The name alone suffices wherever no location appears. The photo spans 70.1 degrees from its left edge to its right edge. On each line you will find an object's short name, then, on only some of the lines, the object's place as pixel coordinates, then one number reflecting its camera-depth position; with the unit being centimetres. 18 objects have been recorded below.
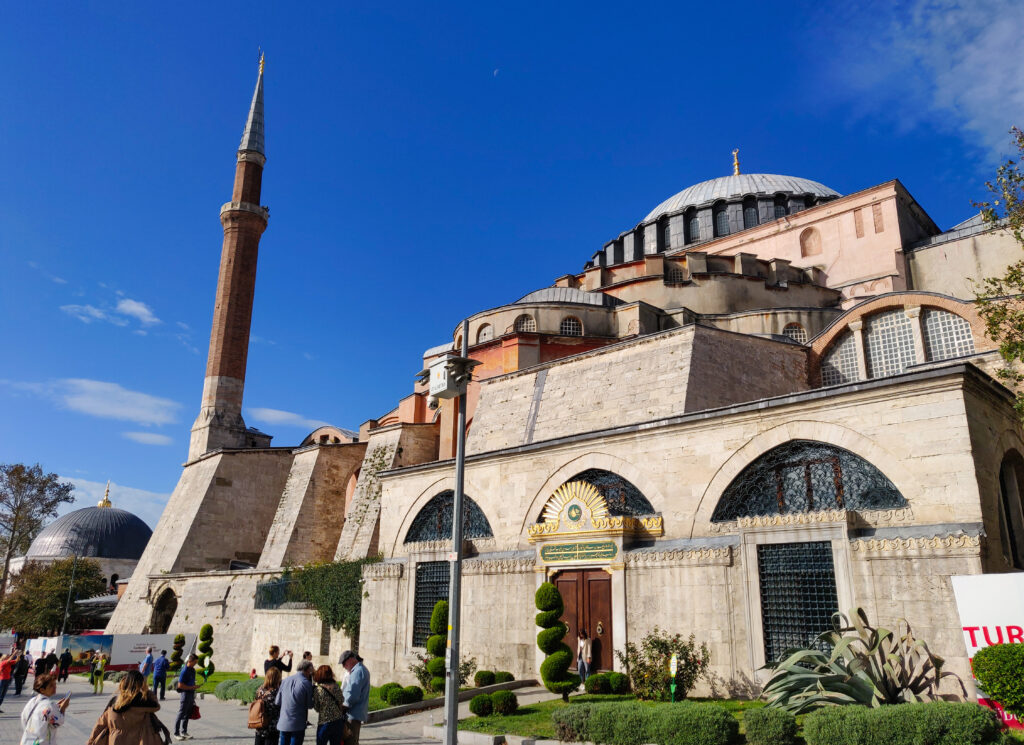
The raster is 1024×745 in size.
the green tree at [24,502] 3722
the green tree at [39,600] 3888
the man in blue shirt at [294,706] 677
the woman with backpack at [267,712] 720
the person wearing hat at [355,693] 753
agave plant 822
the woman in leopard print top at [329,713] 698
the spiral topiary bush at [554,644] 1135
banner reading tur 774
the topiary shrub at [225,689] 1501
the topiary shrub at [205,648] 2105
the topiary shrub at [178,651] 2072
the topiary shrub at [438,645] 1345
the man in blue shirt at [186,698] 977
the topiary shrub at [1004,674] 725
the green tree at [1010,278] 1131
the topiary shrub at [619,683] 1145
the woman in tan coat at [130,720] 496
